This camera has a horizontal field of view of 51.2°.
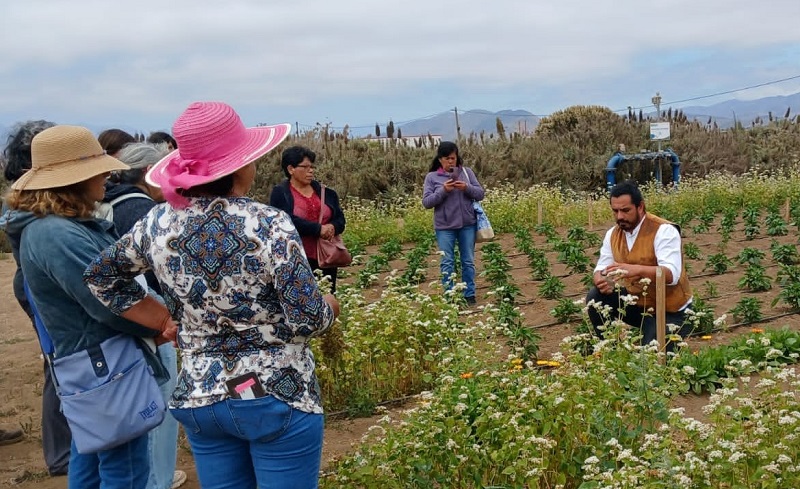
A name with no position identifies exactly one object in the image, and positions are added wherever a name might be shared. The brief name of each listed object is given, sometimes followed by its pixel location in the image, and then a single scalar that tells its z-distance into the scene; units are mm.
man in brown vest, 5332
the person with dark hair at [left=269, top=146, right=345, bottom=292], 6344
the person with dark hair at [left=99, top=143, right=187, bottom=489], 3566
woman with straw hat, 2883
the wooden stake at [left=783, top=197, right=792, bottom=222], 13250
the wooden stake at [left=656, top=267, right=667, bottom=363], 5105
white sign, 21859
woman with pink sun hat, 2404
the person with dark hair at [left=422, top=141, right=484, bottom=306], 7859
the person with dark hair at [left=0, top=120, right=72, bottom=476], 3594
